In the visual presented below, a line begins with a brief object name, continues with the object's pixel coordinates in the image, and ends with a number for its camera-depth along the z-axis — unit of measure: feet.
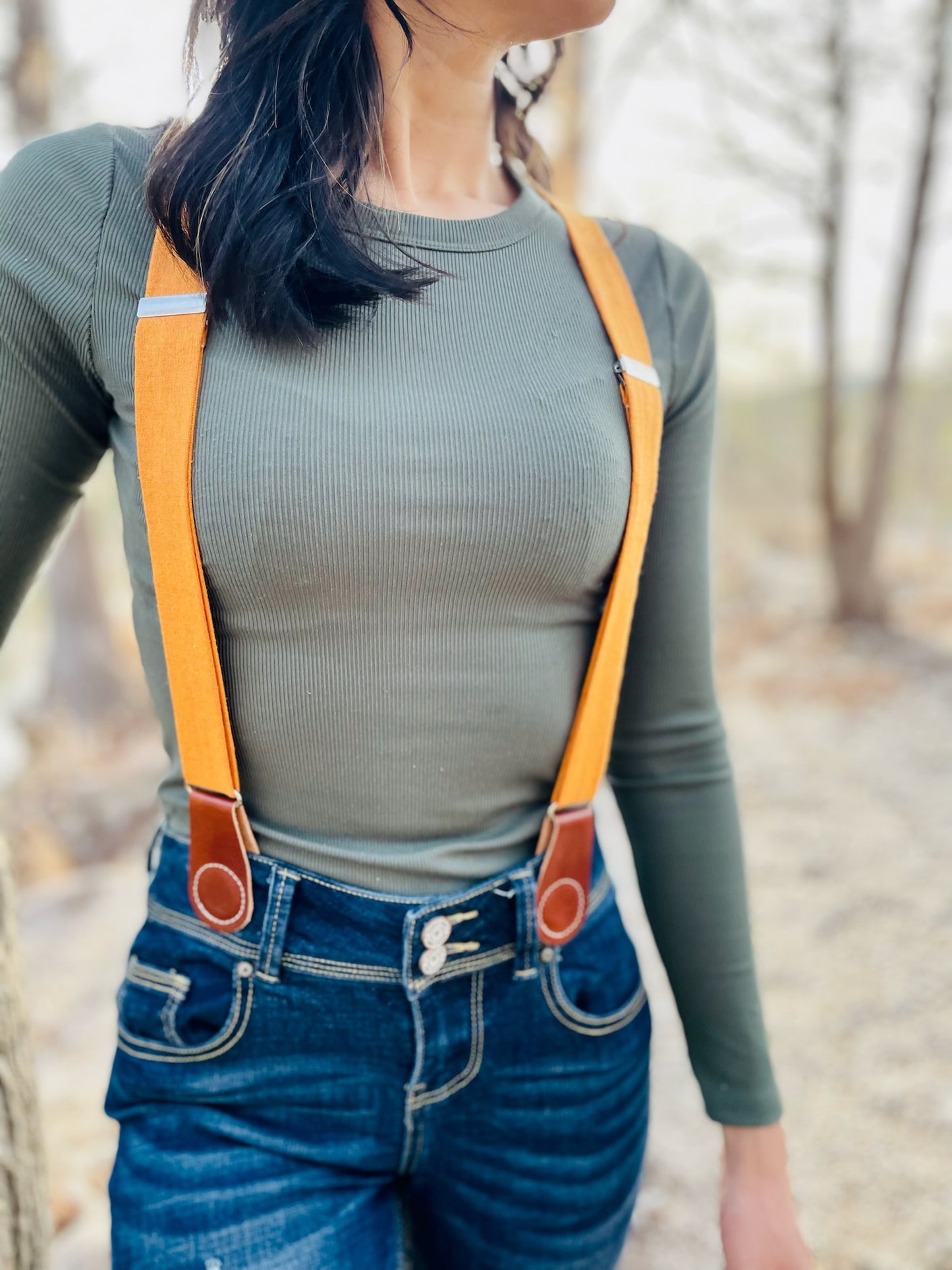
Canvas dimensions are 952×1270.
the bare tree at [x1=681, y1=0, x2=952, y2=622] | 18.72
